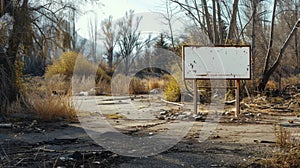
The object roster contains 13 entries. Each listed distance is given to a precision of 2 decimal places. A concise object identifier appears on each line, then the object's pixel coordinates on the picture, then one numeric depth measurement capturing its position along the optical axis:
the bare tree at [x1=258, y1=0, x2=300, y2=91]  18.08
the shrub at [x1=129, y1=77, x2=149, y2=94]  26.59
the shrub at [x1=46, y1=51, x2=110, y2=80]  31.27
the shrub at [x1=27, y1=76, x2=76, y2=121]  11.12
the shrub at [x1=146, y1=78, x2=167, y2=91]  27.55
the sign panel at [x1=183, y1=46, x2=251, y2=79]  11.88
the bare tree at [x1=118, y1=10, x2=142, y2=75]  41.25
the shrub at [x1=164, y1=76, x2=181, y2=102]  18.45
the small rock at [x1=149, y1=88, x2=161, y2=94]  26.04
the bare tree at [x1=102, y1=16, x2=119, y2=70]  39.62
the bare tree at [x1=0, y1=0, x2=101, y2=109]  12.28
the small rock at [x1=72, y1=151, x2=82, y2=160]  5.58
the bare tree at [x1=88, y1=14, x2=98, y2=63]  41.28
